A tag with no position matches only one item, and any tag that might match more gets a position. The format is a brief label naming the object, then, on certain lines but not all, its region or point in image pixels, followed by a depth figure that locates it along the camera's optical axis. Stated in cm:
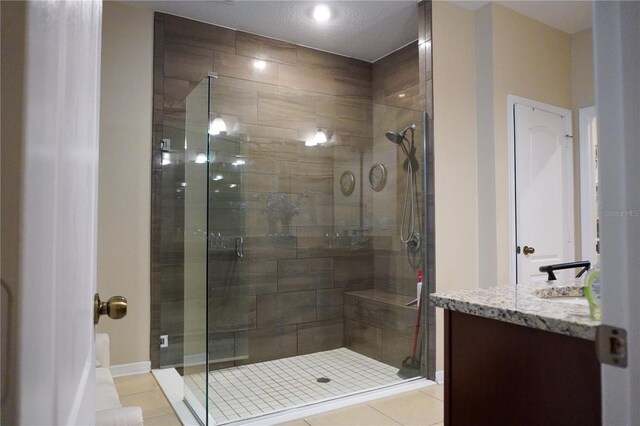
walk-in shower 302
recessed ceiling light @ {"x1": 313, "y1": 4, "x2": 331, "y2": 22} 337
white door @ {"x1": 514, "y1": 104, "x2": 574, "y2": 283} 350
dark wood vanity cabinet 98
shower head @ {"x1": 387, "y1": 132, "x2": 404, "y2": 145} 357
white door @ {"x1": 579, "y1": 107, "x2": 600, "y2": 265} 387
